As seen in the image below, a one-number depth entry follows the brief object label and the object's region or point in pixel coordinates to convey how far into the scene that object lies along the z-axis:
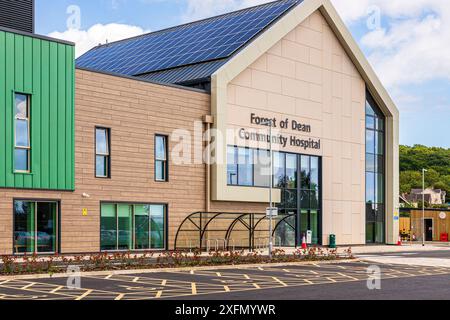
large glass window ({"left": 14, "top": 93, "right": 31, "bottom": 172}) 35.44
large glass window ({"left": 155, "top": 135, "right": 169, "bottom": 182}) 42.03
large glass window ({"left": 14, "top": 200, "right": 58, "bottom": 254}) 35.28
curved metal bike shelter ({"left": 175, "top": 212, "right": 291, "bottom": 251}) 43.12
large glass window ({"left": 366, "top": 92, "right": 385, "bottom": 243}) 57.66
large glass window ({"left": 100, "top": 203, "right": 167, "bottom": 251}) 39.41
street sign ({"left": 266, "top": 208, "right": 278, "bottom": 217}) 38.31
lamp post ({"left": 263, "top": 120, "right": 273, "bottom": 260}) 36.31
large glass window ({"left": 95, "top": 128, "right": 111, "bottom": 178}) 39.06
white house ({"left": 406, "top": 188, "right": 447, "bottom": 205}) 147.88
